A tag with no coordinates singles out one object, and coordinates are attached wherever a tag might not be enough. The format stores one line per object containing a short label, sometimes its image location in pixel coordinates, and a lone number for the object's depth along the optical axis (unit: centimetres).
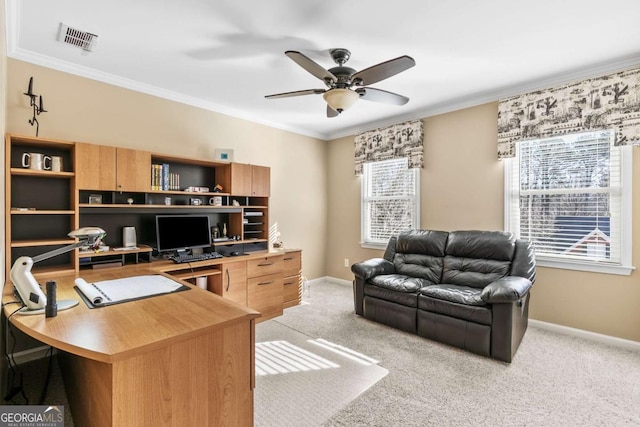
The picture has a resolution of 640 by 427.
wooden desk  115
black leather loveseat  262
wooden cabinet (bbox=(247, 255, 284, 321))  354
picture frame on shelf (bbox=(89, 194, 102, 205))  285
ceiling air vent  231
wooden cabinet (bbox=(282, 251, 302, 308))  392
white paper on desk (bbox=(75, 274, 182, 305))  175
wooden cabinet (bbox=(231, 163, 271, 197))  371
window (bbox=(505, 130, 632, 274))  289
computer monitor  315
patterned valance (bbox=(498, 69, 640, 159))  274
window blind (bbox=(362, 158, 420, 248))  445
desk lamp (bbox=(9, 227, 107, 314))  154
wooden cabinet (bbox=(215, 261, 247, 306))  328
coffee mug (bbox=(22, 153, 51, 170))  248
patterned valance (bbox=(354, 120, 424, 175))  423
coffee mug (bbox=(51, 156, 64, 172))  259
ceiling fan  216
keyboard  309
